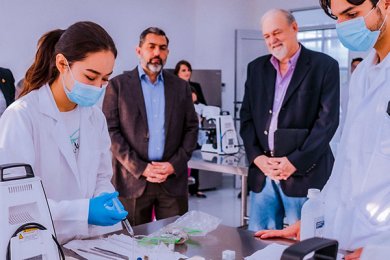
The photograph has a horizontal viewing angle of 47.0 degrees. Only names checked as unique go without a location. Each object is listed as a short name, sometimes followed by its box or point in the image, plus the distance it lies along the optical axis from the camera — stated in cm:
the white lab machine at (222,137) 349
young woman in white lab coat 136
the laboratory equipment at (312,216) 127
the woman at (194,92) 532
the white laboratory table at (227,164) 291
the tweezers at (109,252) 130
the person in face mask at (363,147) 132
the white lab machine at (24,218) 98
